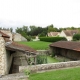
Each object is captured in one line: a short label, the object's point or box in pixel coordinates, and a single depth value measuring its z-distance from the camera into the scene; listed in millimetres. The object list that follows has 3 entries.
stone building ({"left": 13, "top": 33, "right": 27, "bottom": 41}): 39898
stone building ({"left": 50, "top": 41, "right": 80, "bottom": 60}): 13423
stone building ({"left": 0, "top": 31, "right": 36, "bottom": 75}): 7431
